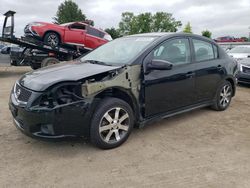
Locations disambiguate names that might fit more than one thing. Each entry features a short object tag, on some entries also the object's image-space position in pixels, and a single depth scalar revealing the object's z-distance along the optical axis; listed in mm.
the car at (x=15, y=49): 8113
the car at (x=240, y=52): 8861
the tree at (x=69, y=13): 36023
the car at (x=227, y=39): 34030
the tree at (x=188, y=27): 38052
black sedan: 2315
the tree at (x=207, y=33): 36709
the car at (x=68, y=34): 7702
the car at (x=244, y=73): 6004
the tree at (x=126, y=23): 43928
